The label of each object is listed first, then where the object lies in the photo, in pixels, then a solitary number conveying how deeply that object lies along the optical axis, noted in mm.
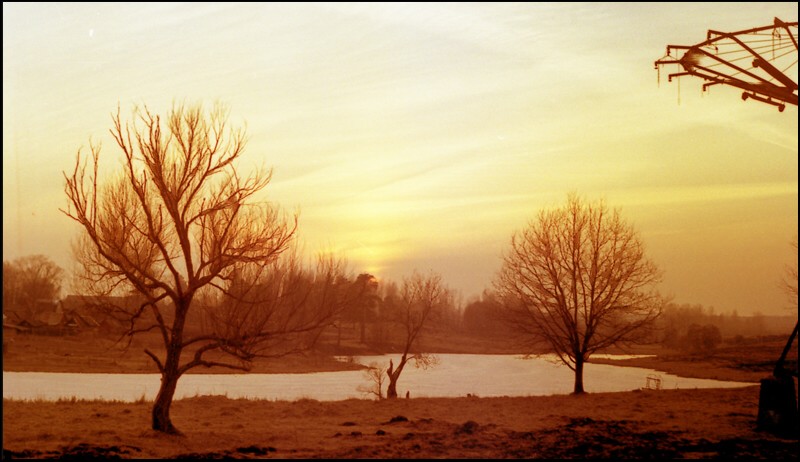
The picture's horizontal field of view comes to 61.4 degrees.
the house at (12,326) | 59750
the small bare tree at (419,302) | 36125
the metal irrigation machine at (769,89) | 15697
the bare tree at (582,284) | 27484
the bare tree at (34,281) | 69062
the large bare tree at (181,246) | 15391
